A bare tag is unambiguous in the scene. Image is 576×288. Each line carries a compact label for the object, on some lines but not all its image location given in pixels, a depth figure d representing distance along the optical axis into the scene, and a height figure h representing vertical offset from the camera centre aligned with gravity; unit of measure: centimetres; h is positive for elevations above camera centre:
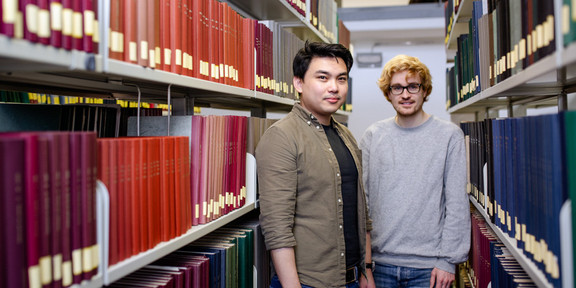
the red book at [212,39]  139 +39
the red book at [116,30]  94 +28
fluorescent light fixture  598 +132
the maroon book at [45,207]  73 -9
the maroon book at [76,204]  79 -9
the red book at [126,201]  95 -11
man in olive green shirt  138 -13
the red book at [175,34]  118 +34
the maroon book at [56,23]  77 +25
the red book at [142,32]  103 +31
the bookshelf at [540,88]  77 +19
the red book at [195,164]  128 -3
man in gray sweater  175 -19
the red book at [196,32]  129 +38
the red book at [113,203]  91 -11
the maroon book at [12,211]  68 -9
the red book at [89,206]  82 -10
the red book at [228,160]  145 -3
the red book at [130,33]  99 +29
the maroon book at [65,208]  77 -10
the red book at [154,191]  105 -10
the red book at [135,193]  98 -9
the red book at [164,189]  110 -10
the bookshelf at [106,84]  79 +20
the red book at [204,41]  134 +37
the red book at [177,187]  116 -10
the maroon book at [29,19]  72 +24
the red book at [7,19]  69 +23
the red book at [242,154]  156 -1
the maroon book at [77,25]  82 +26
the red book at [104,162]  89 -2
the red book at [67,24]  79 +25
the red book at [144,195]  101 -10
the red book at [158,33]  110 +32
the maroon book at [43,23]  75 +24
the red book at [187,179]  121 -8
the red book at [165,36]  113 +32
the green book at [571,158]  75 -2
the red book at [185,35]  123 +35
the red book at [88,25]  85 +27
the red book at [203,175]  130 -7
